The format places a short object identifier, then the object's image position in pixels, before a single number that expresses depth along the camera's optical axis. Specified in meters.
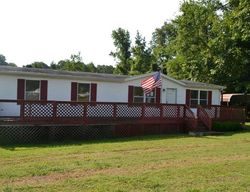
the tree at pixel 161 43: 48.82
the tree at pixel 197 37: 37.78
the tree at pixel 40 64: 108.06
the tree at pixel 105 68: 115.12
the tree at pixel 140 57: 65.62
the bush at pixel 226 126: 25.94
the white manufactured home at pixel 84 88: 21.80
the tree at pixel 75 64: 79.19
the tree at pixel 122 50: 70.19
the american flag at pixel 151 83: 24.86
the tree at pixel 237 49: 33.42
